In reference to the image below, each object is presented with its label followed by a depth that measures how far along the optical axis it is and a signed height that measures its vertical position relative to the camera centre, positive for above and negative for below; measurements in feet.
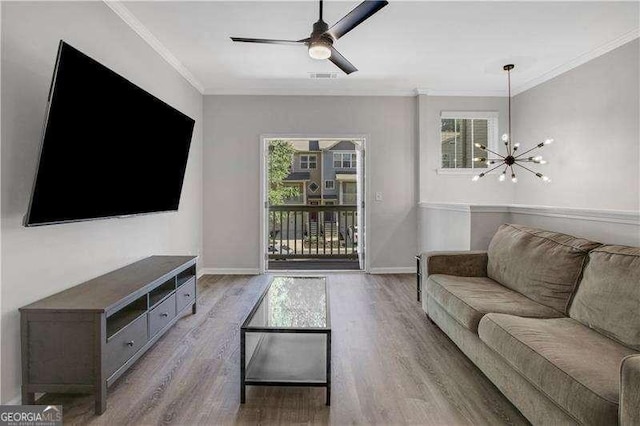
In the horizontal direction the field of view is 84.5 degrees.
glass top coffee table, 6.48 -2.97
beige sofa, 4.55 -2.10
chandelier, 14.94 +2.29
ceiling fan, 7.06 +4.01
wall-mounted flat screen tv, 6.03 +1.41
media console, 6.12 -2.34
